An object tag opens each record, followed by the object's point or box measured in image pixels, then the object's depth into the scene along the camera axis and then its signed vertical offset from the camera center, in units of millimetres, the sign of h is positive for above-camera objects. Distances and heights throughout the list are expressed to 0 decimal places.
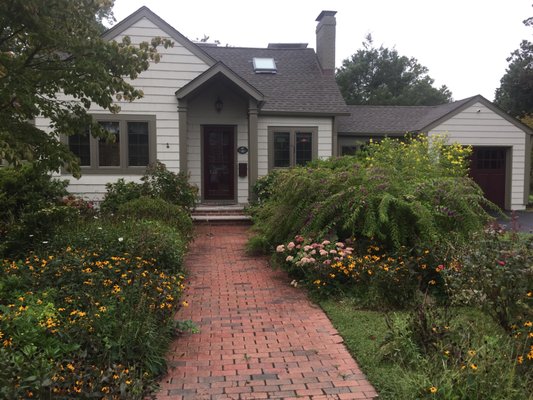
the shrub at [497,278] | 3783 -995
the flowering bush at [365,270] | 5203 -1237
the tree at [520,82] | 25000 +4978
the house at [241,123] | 12055 +1443
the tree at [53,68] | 4449 +1109
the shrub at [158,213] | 8312 -816
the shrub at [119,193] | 10656 -568
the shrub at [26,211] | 6223 -640
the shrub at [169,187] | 11047 -424
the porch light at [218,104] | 12874 +1853
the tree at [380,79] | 35594 +7202
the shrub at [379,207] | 5965 -521
